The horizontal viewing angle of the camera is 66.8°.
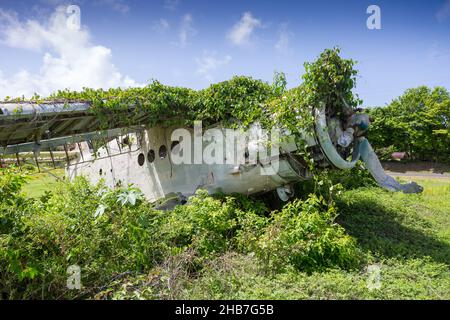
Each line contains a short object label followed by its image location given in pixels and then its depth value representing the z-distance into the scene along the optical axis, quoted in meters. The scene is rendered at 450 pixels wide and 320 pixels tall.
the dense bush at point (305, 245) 7.23
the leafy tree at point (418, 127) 39.56
